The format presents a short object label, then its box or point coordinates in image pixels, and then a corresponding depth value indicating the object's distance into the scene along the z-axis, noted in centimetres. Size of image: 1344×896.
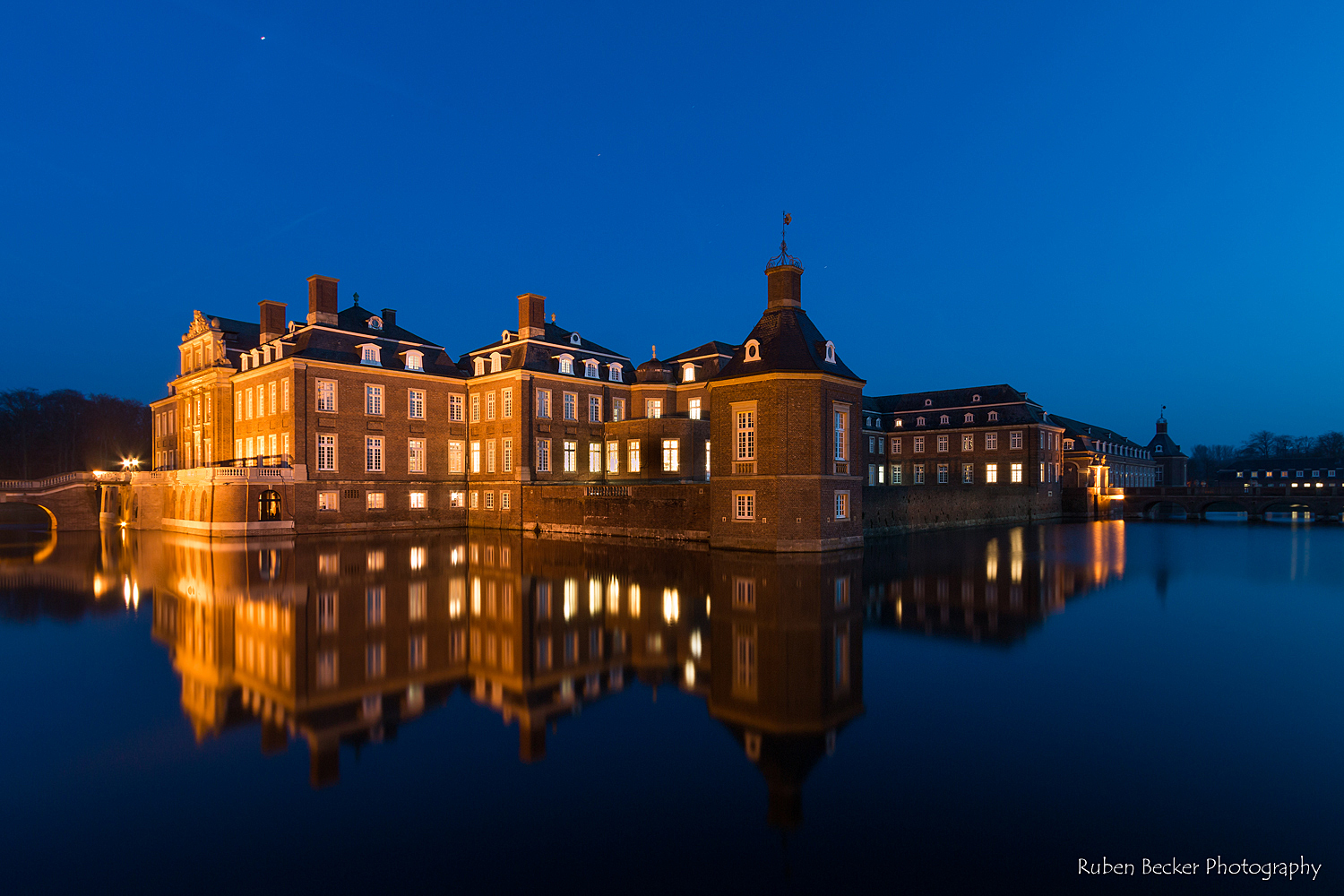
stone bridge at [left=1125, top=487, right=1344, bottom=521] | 5344
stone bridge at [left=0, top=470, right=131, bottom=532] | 4247
